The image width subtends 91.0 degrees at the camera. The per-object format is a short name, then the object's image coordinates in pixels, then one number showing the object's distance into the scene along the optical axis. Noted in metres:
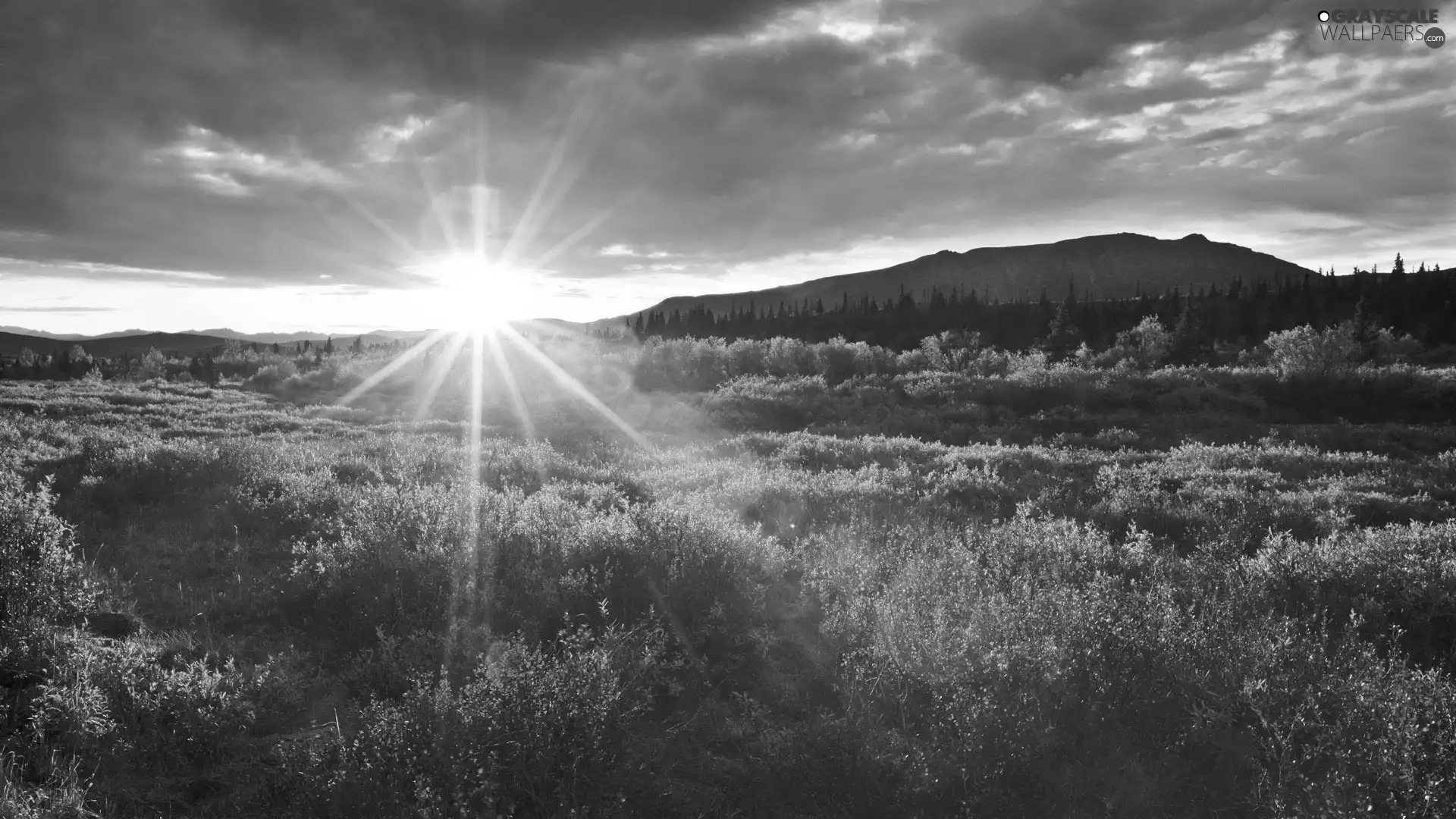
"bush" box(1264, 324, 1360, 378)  26.23
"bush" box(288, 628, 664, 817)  3.21
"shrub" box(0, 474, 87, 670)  4.54
